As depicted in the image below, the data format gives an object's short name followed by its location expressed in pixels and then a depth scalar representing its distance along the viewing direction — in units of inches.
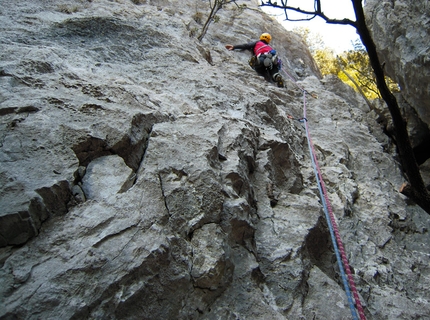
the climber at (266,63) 311.6
